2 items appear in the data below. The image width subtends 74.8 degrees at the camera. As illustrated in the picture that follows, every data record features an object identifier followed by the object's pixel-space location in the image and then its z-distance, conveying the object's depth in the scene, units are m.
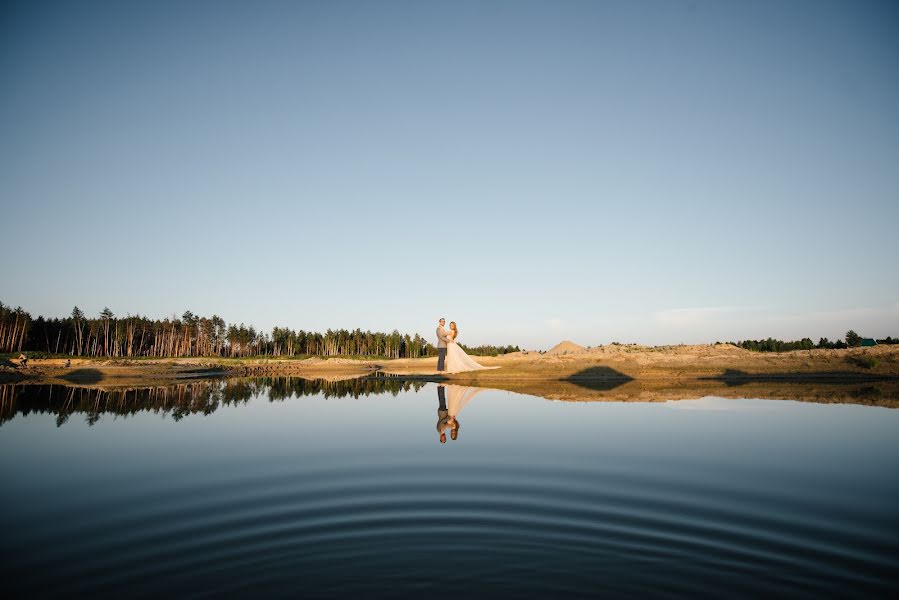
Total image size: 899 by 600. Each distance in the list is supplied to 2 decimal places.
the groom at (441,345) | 37.11
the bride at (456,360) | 38.81
